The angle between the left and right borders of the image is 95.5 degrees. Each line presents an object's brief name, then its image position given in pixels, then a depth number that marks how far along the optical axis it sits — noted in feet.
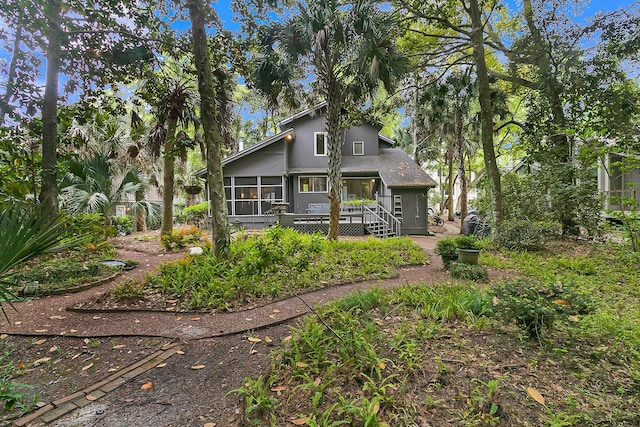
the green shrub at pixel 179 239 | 31.86
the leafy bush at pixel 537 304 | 9.32
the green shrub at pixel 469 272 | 20.09
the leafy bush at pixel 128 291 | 15.72
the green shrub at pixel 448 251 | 23.79
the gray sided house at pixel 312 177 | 50.67
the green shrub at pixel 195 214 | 64.69
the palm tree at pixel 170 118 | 33.68
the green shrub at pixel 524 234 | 29.53
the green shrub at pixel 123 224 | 48.30
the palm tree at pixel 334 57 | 28.17
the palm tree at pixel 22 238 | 5.46
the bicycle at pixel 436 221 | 71.84
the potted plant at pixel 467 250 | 22.82
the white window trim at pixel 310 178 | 58.65
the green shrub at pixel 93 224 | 22.51
